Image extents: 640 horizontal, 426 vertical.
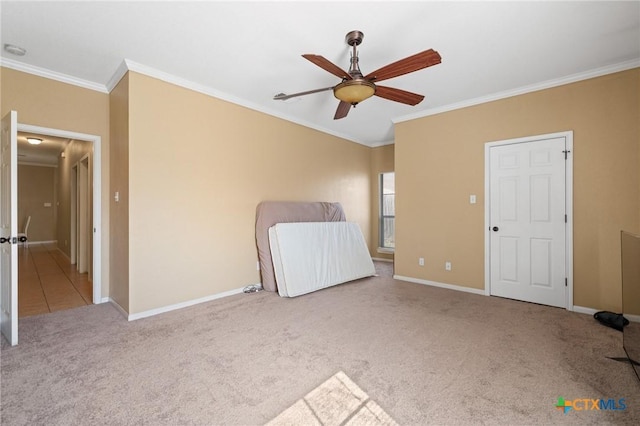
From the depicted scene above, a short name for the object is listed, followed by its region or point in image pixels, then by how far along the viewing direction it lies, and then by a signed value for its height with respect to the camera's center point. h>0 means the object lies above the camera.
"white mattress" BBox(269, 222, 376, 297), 3.96 -0.67
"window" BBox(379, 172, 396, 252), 6.69 +0.01
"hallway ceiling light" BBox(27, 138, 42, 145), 5.52 +1.39
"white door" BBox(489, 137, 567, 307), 3.45 -0.12
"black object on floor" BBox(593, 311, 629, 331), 2.78 -1.08
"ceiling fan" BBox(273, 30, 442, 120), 2.11 +1.10
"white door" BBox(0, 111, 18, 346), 2.46 -0.18
